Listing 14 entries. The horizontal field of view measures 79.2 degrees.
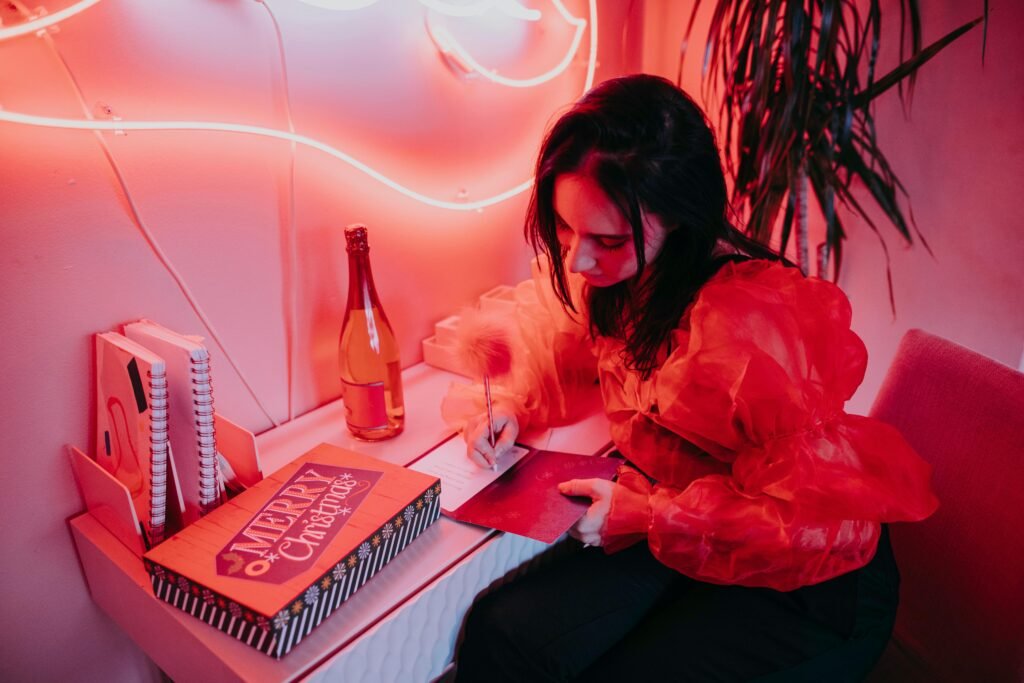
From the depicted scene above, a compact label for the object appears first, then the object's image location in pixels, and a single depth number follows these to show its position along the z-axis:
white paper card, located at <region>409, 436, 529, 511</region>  0.96
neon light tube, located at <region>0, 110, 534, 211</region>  0.79
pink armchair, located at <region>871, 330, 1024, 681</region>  0.90
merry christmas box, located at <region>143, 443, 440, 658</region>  0.70
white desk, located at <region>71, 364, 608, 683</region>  0.71
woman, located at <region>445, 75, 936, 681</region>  0.86
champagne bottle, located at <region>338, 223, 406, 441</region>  1.08
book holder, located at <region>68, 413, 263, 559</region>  0.82
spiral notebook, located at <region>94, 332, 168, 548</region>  0.80
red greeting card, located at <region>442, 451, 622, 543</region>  0.89
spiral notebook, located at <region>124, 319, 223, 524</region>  0.81
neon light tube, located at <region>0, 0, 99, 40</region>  0.74
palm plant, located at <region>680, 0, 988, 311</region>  1.35
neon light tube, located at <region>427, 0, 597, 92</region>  1.26
